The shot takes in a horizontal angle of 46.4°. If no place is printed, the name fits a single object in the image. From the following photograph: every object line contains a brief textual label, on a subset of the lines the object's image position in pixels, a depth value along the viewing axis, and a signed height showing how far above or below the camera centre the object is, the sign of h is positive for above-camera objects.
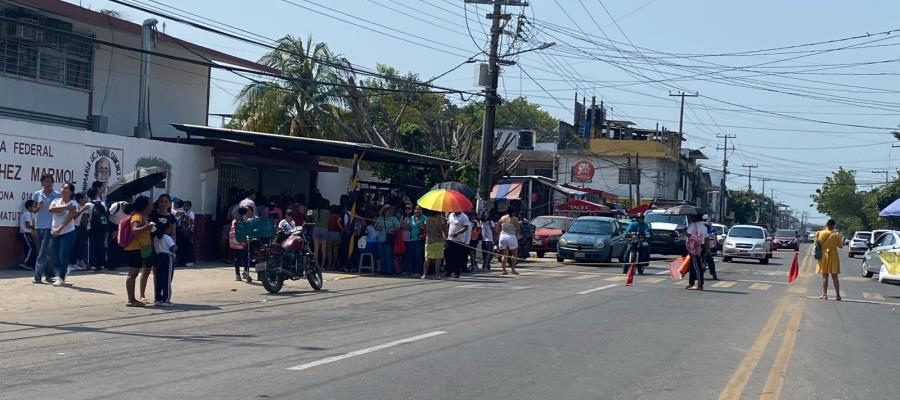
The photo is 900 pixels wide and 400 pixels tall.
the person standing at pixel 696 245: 23.09 -0.39
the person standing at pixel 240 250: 20.09 -0.91
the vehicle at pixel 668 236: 41.75 -0.41
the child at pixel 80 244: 19.55 -0.94
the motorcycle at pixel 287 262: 18.59 -1.01
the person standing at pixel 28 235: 19.48 -0.80
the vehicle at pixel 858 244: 60.78 -0.47
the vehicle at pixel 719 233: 49.78 -0.23
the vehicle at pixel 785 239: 61.69 -0.44
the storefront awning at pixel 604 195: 58.51 +1.71
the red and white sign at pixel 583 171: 61.25 +2.93
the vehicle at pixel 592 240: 32.78 -0.58
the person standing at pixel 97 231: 19.84 -0.67
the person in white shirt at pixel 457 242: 24.94 -0.65
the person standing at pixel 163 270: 15.77 -1.06
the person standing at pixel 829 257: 21.88 -0.47
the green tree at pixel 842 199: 136.30 +4.74
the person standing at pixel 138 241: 15.33 -0.63
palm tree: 41.62 +4.24
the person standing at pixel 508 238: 27.02 -0.52
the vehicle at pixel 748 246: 40.53 -0.60
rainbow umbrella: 24.20 +0.31
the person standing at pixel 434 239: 23.97 -0.58
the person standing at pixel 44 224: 17.44 -0.52
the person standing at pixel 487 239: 28.98 -0.63
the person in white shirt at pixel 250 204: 20.45 +0.00
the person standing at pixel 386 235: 24.34 -0.55
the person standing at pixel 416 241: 24.73 -0.68
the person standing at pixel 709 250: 23.89 -0.51
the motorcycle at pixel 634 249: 27.27 -0.66
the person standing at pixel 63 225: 17.19 -0.51
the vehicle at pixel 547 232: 37.38 -0.44
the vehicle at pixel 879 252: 26.02 -0.51
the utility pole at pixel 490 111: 32.66 +3.36
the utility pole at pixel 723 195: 95.41 +3.09
